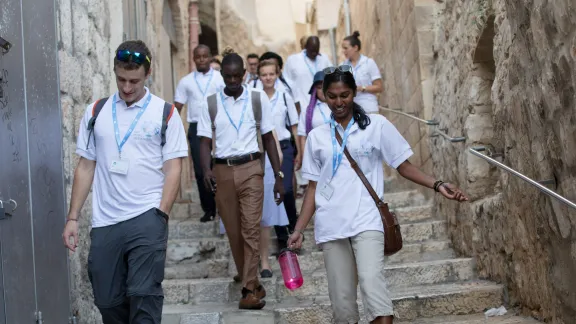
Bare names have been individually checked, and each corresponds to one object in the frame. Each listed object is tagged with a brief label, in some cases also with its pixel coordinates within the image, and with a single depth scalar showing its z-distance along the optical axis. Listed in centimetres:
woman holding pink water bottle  466
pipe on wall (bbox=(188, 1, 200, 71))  1659
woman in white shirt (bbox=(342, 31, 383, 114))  940
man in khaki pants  654
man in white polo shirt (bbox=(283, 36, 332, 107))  970
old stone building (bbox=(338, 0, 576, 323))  456
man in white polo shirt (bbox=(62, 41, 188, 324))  438
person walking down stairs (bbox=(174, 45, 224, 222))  903
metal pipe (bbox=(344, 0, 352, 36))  1663
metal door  446
